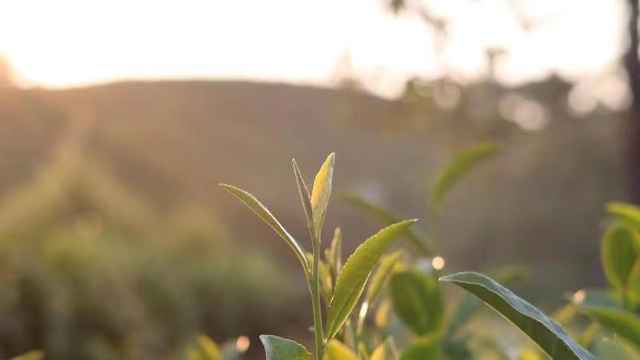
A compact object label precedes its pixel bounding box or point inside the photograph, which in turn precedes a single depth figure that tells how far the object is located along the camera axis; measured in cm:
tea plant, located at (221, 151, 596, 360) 41
